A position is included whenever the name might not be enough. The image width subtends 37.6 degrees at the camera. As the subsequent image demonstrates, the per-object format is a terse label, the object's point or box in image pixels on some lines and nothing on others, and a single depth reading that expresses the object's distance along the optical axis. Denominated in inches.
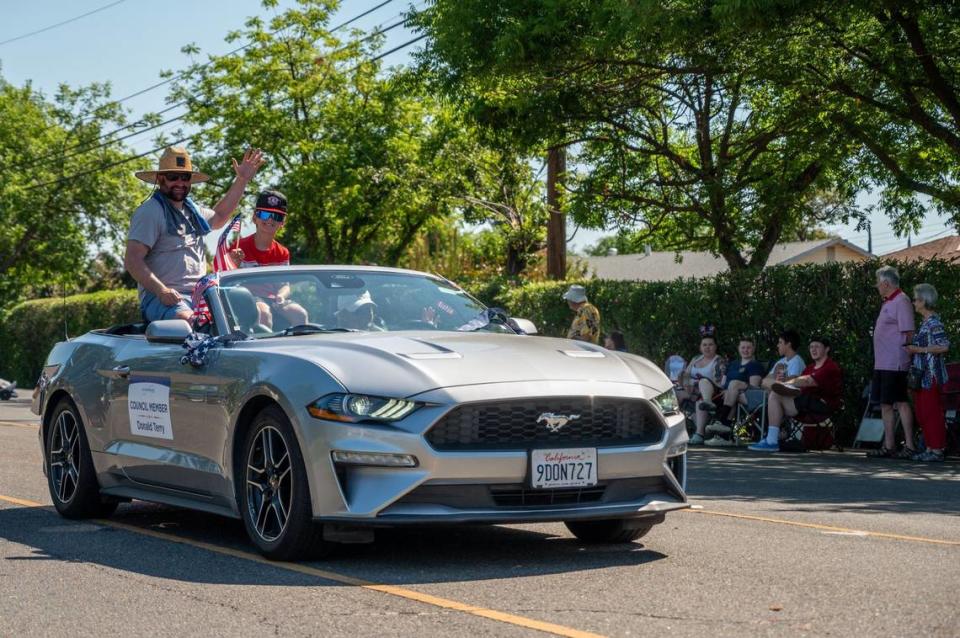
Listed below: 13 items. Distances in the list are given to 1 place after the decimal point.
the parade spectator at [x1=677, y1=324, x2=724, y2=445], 678.5
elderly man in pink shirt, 586.2
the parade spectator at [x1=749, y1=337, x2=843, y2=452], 625.0
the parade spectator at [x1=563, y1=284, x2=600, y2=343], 702.5
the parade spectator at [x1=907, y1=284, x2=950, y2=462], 569.9
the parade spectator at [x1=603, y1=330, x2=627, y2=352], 724.0
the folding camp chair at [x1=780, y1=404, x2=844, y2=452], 628.7
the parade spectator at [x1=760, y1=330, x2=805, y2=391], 651.5
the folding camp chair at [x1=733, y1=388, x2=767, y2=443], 655.1
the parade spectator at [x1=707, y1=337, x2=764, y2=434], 671.8
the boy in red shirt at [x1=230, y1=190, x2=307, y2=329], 383.2
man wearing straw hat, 351.3
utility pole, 1000.2
